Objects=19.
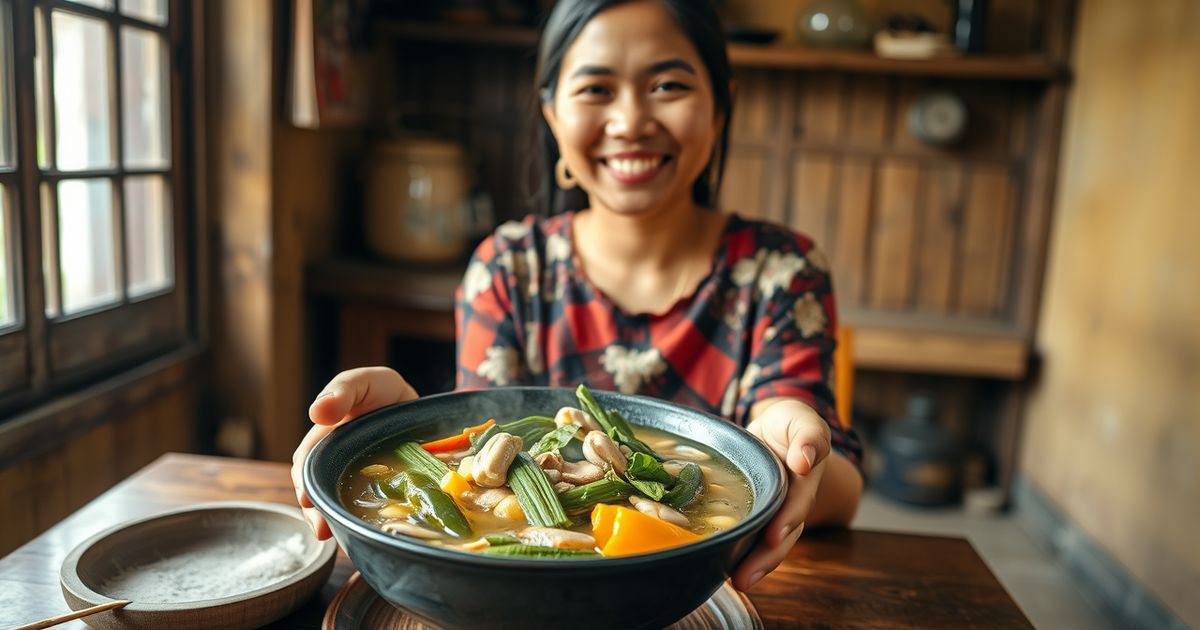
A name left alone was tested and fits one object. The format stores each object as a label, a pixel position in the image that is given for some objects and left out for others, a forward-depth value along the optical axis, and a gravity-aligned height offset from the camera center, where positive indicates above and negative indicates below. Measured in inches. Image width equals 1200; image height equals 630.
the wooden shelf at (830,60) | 133.0 +17.0
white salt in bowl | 35.5 -17.9
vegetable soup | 32.9 -12.6
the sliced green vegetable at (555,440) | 39.3 -11.7
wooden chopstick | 33.1 -17.0
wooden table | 40.7 -19.3
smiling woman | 59.1 -6.9
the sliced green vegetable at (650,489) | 36.0 -12.4
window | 75.4 -4.2
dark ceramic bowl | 27.0 -12.4
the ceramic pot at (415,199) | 132.8 -5.6
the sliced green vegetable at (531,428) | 41.3 -11.8
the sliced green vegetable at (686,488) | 36.5 -12.6
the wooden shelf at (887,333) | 128.6 -22.6
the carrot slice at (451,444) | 40.6 -12.4
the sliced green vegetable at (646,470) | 36.9 -11.9
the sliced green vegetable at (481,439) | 39.2 -11.6
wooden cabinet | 145.8 +1.6
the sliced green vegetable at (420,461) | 37.2 -12.2
